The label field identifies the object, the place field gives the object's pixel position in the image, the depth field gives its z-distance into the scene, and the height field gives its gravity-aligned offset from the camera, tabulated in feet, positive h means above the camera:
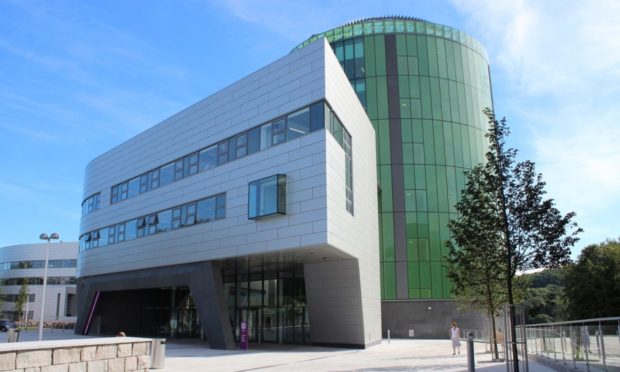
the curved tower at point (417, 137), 134.31 +42.12
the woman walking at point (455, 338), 79.05 -7.27
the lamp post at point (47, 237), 100.82 +10.86
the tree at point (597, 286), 170.81 +1.17
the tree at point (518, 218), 47.34 +6.61
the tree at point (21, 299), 278.83 -3.60
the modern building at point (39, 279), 312.29 +8.13
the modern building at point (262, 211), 76.23 +13.59
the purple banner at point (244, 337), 82.89 -7.26
